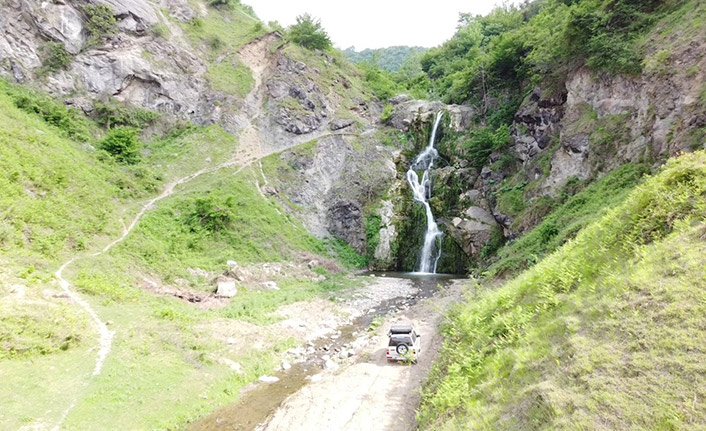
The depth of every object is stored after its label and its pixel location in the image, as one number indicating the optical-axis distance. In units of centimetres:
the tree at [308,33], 4688
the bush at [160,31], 3806
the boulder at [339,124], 4153
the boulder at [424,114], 3691
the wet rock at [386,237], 3272
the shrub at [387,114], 4341
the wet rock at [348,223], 3384
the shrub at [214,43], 4422
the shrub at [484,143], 2908
